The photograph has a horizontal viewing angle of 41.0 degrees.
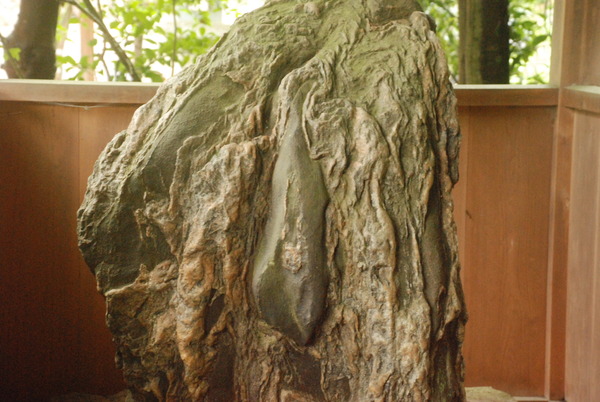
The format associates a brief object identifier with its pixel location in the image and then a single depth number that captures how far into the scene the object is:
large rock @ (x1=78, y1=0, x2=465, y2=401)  1.87
